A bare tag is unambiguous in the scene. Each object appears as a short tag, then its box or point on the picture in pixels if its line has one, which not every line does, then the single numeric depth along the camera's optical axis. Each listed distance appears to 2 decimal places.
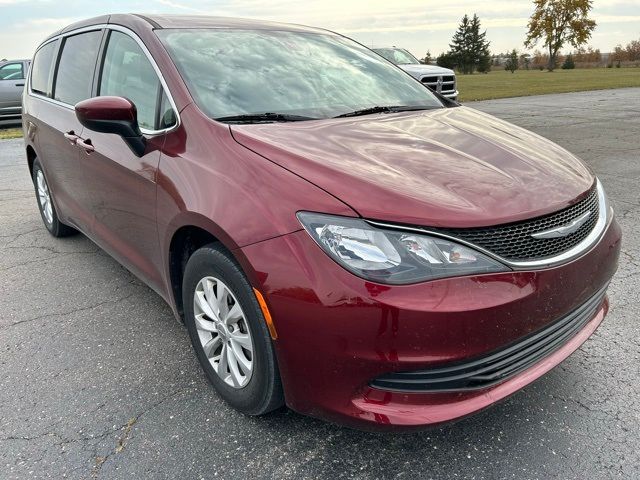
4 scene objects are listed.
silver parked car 13.48
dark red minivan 1.78
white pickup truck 14.22
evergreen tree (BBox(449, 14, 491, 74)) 63.59
